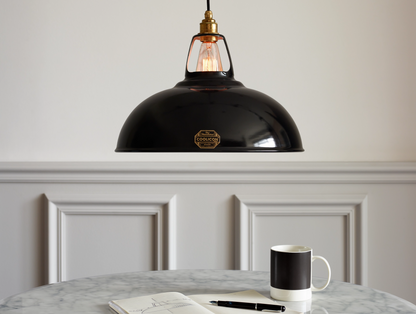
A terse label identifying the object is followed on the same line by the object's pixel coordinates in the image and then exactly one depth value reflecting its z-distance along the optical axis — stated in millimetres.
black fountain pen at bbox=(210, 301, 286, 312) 1762
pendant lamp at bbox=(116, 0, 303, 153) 1660
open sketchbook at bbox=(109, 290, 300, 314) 1737
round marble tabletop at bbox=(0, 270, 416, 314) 1810
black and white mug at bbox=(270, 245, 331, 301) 1852
